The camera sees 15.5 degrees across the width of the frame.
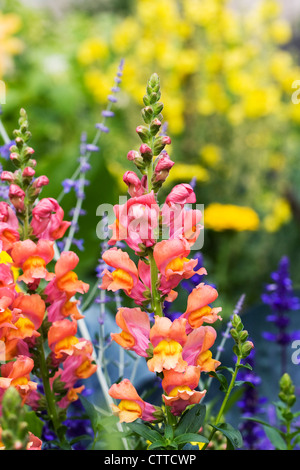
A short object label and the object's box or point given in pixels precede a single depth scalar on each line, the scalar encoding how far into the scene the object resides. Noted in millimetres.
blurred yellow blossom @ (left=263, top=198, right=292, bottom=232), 2133
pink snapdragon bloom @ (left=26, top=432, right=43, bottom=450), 634
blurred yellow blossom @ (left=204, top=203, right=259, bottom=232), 1914
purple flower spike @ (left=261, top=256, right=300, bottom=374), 826
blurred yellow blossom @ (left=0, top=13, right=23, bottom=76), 2282
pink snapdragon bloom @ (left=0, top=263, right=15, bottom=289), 651
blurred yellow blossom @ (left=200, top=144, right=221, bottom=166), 2241
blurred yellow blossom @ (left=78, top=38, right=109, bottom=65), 2420
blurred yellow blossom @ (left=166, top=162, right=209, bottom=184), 1889
